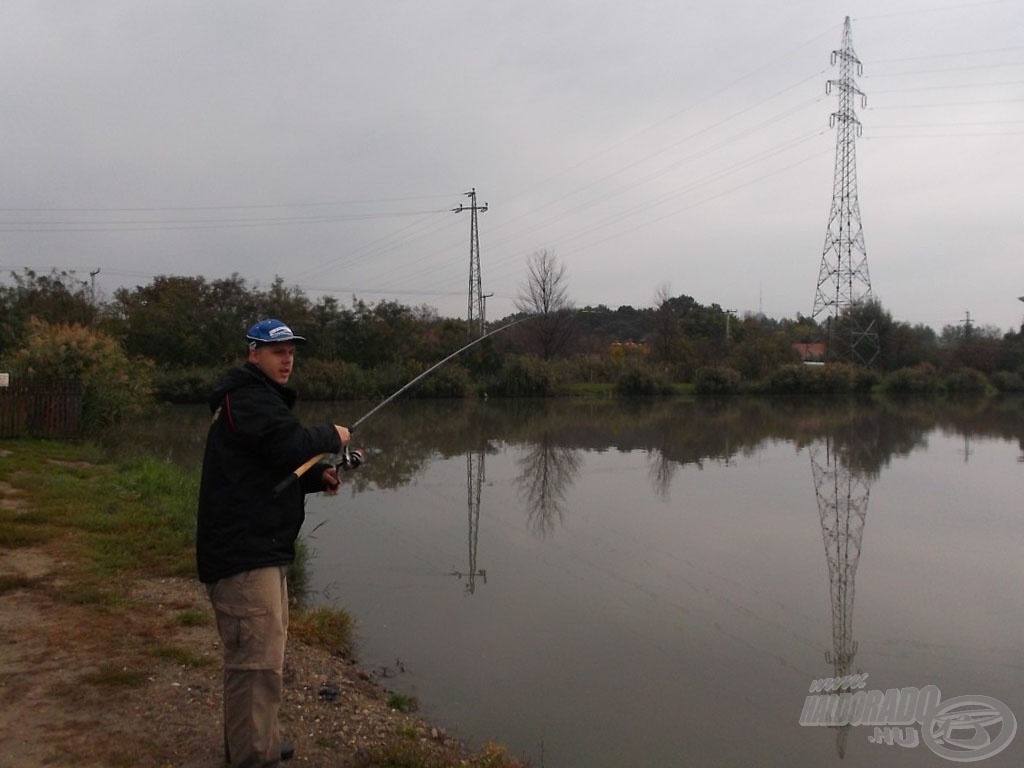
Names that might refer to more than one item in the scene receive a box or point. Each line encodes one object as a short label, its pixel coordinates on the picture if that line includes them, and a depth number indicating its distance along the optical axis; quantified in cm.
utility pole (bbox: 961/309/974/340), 5683
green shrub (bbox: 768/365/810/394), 4200
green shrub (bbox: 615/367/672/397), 4119
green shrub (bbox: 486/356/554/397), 3878
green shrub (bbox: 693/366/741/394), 4222
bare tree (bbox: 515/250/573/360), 4556
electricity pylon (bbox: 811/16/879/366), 4170
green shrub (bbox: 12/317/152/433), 1664
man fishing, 318
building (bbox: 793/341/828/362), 5216
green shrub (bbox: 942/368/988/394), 4522
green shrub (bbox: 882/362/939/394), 4350
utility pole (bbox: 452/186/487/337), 3588
